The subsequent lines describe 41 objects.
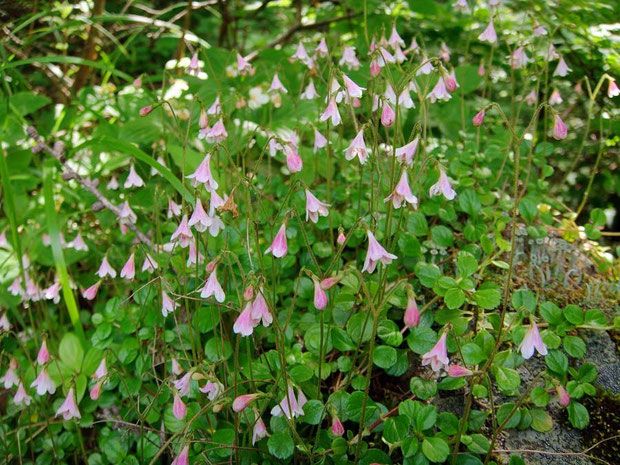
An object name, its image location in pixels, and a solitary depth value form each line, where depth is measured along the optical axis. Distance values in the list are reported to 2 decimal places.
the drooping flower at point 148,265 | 0.23
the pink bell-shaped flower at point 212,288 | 0.19
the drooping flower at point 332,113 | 0.21
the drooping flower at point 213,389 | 0.20
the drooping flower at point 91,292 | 0.23
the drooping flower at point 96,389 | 0.21
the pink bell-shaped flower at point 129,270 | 0.23
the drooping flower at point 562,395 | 0.19
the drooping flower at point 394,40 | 0.27
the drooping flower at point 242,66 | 0.29
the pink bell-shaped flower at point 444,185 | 0.20
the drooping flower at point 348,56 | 0.27
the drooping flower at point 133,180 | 0.26
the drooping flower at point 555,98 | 0.29
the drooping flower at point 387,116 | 0.20
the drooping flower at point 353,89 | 0.21
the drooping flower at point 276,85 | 0.28
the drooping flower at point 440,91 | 0.23
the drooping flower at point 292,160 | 0.21
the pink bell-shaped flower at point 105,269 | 0.25
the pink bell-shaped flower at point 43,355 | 0.23
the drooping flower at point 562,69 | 0.28
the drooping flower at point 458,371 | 0.19
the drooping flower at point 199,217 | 0.20
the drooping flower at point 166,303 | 0.22
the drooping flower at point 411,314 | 0.18
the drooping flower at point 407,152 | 0.19
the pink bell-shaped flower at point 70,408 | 0.22
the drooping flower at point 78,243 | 0.28
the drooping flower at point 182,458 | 0.18
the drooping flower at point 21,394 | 0.24
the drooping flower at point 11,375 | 0.24
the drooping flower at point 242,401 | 0.18
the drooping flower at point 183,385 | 0.20
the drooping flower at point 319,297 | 0.18
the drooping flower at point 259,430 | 0.20
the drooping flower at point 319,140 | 0.25
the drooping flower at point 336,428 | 0.19
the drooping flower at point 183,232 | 0.20
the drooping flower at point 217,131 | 0.23
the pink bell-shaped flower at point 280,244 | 0.19
